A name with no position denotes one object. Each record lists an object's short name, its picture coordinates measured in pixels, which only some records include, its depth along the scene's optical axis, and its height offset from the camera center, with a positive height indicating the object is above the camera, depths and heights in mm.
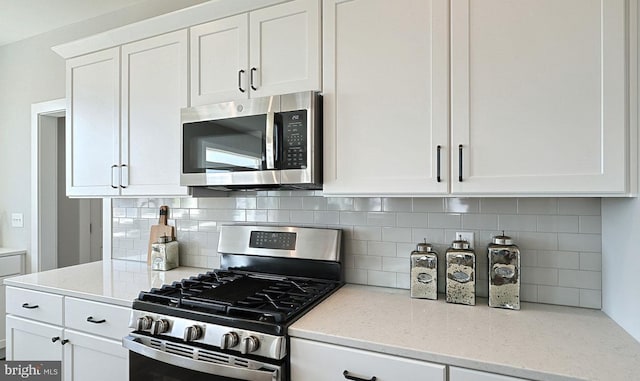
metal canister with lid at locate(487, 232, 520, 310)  1463 -349
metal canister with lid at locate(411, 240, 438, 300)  1604 -374
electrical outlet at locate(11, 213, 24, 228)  3293 -273
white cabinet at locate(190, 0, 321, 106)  1634 +671
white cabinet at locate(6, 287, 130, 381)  1704 -742
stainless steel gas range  1306 -482
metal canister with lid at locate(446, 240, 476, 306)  1524 -363
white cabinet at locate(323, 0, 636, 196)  1199 +353
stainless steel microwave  1593 +228
